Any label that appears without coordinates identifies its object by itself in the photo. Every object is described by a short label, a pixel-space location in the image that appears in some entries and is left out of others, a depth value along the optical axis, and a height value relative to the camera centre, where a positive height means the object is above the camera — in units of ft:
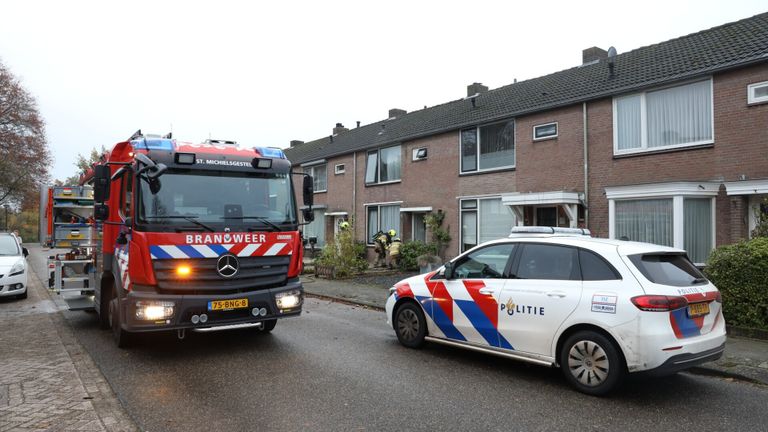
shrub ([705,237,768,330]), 24.44 -2.59
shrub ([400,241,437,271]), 55.43 -2.55
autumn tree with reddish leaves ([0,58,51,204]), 113.39 +20.75
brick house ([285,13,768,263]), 34.88 +7.11
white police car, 15.38 -2.65
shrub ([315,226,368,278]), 52.13 -2.81
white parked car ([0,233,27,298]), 36.47 -3.11
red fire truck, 19.21 -0.28
